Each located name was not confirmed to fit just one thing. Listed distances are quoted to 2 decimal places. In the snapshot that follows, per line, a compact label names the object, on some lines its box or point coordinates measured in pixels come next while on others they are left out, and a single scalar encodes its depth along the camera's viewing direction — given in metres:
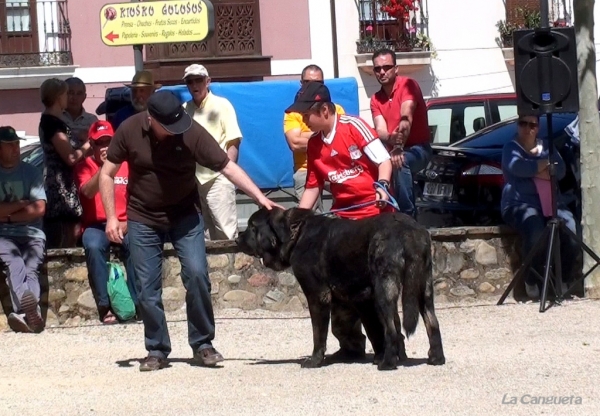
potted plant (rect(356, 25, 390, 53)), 29.00
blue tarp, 17.11
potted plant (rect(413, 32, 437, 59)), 29.41
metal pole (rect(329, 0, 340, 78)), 28.92
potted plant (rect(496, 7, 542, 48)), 29.94
